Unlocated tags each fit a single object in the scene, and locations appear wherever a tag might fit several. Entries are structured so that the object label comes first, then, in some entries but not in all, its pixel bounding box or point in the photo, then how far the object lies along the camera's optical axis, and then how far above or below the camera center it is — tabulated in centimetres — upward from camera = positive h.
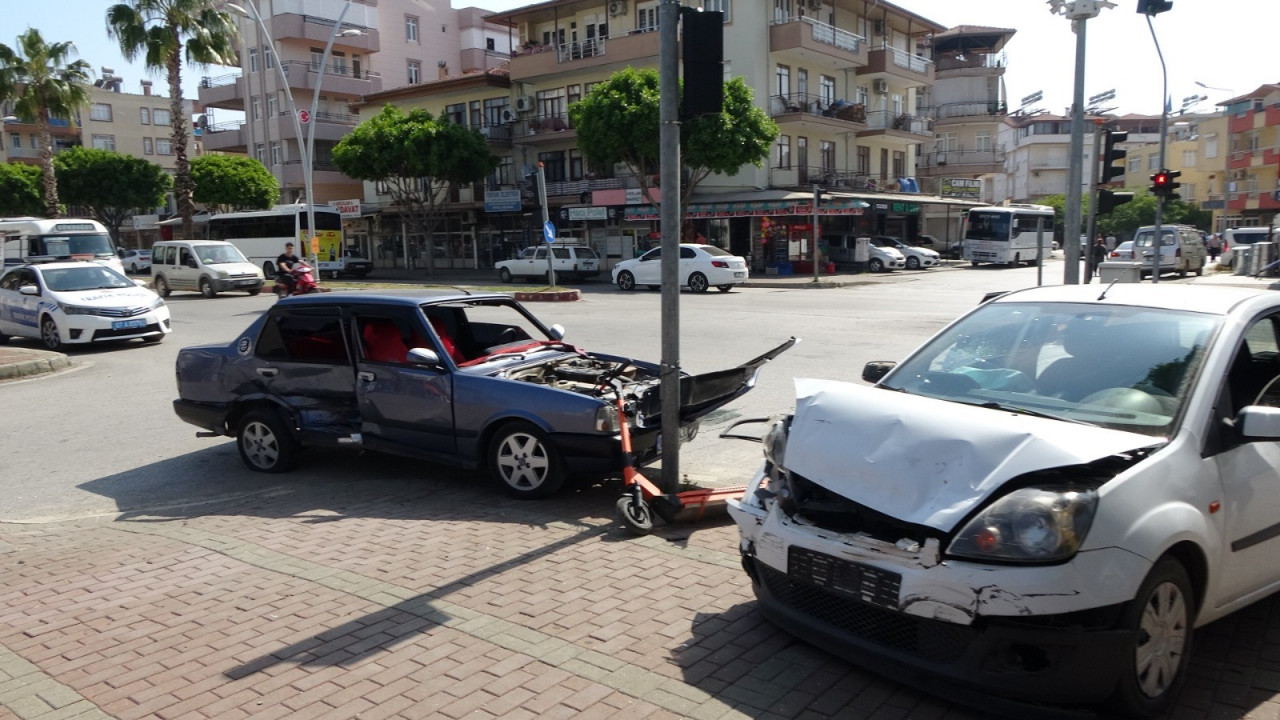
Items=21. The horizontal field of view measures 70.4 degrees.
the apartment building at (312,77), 5309 +994
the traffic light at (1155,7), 1523 +369
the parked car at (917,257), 4259 -119
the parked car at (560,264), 3631 -110
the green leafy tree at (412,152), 4344 +419
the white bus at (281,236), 4153 +24
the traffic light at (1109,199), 1447 +47
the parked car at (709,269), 2836 -107
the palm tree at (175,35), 3488 +805
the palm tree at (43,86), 3900 +693
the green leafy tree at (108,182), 5569 +381
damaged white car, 312 -103
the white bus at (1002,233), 4250 -12
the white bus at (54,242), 2362 +6
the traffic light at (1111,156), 1451 +117
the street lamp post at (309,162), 2836 +256
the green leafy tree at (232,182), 5053 +329
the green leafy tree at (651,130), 3503 +411
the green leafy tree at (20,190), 5522 +334
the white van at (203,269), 2898 -87
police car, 1561 -109
